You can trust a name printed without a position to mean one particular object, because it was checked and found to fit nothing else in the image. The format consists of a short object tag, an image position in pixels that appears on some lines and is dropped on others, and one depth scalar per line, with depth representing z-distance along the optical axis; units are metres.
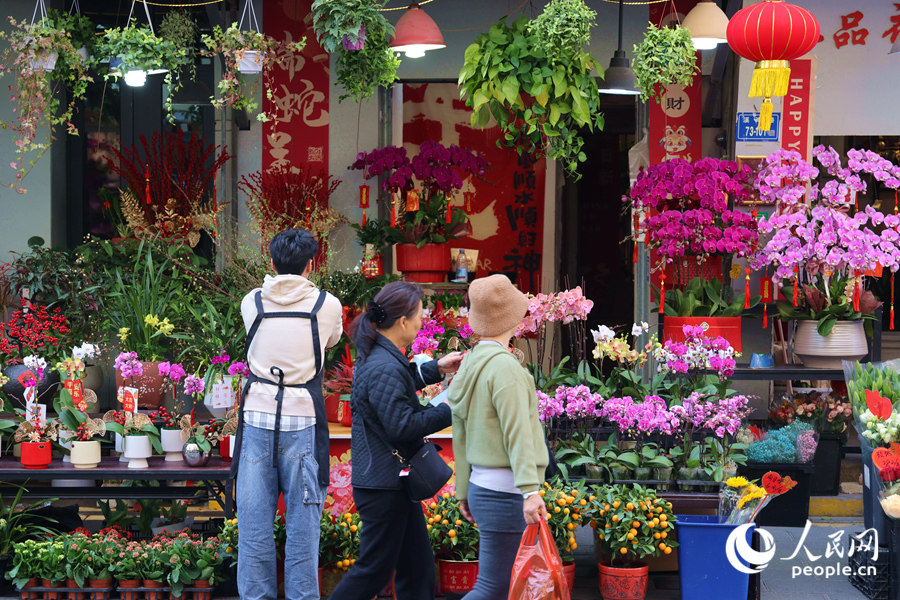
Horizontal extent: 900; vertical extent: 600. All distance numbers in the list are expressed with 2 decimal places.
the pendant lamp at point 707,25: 10.73
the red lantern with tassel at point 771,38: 9.07
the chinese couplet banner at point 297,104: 13.50
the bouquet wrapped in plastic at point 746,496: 8.13
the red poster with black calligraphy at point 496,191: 16.56
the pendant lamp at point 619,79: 10.74
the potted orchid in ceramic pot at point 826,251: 10.78
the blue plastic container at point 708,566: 8.29
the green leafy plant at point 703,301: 11.00
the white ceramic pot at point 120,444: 9.31
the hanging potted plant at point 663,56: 9.64
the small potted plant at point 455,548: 8.65
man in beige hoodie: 7.31
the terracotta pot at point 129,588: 8.69
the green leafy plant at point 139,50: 9.46
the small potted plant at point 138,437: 9.01
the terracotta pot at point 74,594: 8.73
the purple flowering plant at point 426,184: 12.34
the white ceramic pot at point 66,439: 9.18
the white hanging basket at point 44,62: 10.01
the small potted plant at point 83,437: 9.06
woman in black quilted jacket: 6.75
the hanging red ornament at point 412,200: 12.48
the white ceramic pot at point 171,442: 9.12
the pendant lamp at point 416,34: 10.51
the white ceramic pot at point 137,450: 9.00
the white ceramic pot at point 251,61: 9.70
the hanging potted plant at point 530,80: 9.27
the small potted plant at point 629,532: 8.46
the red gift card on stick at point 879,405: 8.84
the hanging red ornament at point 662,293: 10.91
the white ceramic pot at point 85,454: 9.05
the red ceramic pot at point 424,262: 12.87
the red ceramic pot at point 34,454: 9.06
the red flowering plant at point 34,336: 10.86
